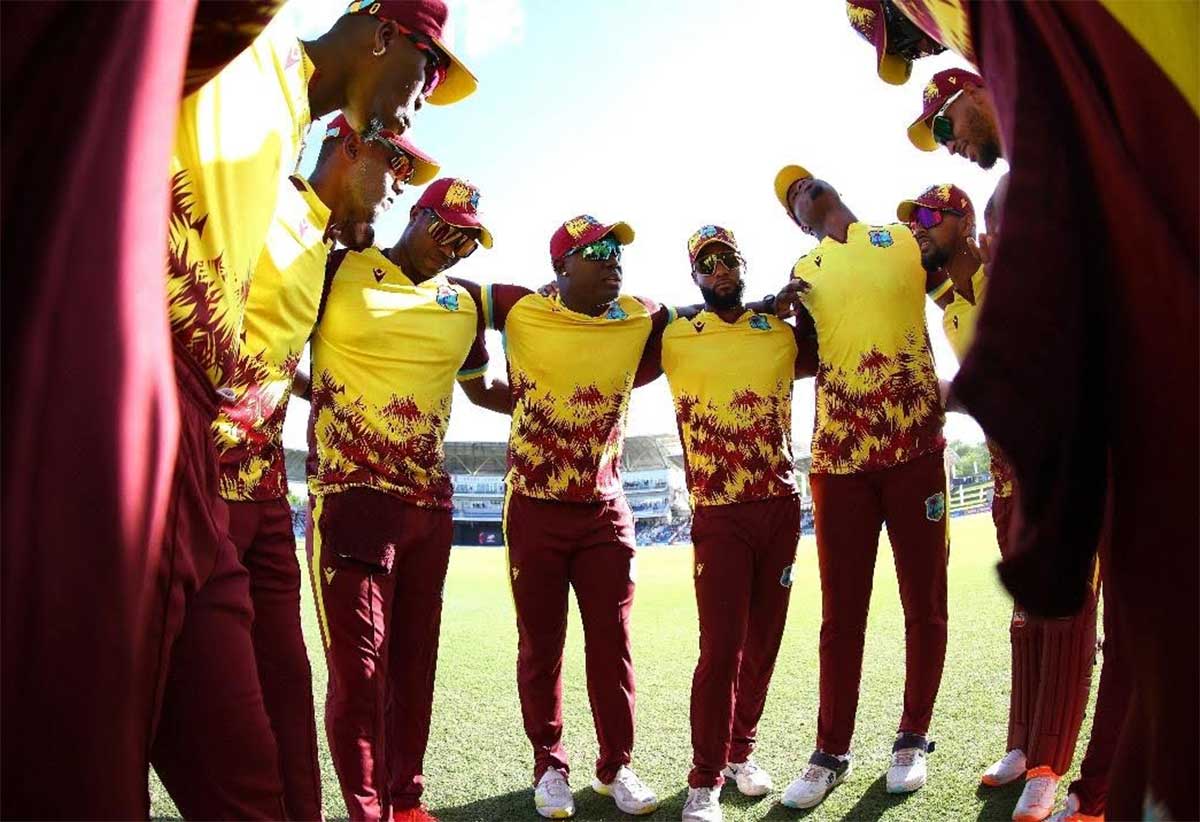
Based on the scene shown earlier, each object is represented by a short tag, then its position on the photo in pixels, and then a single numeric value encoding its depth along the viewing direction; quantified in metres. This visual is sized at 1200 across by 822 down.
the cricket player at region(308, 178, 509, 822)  3.64
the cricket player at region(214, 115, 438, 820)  2.57
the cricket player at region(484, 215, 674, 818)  4.34
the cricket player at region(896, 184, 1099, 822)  3.64
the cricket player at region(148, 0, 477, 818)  1.58
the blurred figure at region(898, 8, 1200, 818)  1.00
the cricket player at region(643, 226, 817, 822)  4.20
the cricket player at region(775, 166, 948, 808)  4.09
